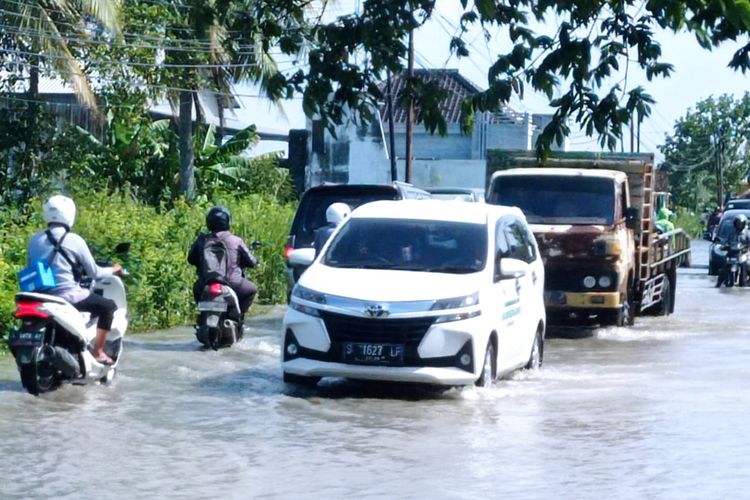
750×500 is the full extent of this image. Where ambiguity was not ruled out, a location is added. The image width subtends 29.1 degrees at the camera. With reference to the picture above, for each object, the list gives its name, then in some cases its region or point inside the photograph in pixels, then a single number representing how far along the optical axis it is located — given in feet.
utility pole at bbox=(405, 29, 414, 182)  135.70
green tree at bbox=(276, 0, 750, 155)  41.75
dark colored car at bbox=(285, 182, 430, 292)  61.98
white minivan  39.50
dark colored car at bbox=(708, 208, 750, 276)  118.65
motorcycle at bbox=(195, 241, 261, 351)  50.90
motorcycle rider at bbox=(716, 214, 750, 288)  106.93
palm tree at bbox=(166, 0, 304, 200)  107.86
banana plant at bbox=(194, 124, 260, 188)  121.93
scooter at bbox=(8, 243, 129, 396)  38.06
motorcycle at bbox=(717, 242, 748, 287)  106.42
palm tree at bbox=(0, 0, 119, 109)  96.32
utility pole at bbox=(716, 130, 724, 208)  353.78
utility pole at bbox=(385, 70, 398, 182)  148.01
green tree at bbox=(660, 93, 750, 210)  372.17
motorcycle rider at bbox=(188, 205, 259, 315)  51.80
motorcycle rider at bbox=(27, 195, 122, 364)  39.32
